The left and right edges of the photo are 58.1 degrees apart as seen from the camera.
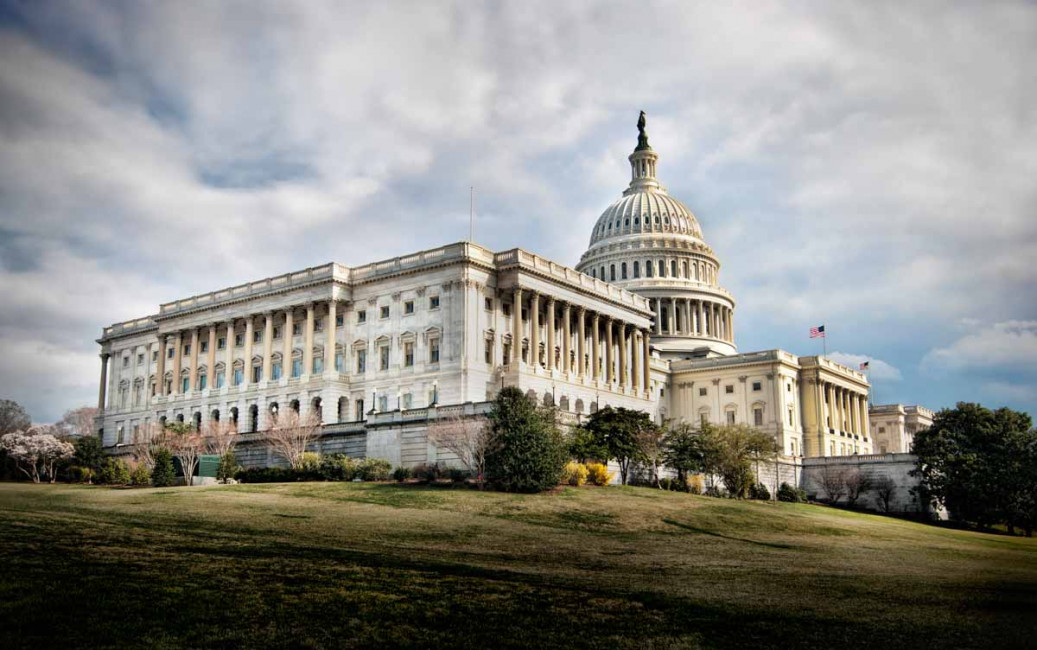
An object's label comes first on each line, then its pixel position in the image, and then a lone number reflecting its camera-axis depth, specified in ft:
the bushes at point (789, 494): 280.31
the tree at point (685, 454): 237.25
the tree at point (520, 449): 180.96
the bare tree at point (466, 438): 188.44
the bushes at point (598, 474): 209.46
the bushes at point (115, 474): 231.30
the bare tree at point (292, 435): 237.45
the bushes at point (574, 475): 199.62
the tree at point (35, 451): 250.57
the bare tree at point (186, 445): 223.86
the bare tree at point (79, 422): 394.69
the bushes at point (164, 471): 219.00
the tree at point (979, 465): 252.01
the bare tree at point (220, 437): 247.70
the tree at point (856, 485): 311.02
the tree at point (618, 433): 221.25
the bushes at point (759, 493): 259.39
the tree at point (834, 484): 317.01
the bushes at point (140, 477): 223.30
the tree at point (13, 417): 367.04
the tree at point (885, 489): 307.37
